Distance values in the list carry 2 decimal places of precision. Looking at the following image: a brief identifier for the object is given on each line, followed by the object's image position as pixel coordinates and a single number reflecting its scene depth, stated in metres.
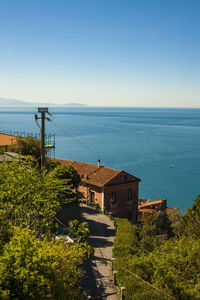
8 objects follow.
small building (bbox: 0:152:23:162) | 28.28
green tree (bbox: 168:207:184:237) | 36.23
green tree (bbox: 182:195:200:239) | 24.11
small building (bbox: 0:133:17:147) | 47.95
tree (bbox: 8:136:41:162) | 37.09
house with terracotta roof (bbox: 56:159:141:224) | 38.06
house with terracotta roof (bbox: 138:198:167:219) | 53.44
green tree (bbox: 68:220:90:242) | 15.44
